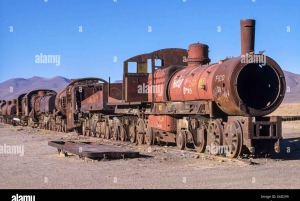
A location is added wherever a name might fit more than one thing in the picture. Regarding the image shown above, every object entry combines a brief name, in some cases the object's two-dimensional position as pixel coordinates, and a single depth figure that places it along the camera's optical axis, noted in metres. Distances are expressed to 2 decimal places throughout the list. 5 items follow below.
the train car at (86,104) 24.66
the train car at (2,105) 64.70
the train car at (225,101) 13.81
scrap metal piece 14.00
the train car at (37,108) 39.03
